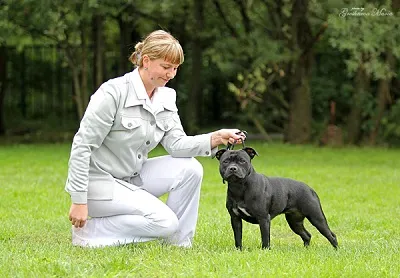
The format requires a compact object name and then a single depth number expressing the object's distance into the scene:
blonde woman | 10.62
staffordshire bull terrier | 10.37
